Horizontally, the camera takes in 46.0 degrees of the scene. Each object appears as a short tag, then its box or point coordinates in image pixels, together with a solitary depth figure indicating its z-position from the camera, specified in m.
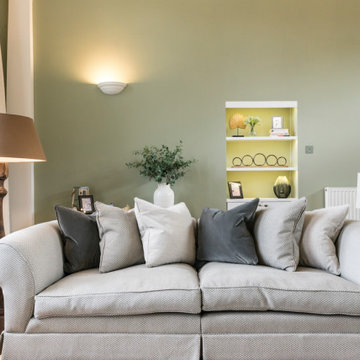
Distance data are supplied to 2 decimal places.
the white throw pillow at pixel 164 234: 2.62
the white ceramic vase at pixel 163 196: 4.71
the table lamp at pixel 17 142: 2.58
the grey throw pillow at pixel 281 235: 2.52
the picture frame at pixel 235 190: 5.08
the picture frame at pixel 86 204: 4.71
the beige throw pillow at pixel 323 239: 2.50
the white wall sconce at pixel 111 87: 4.89
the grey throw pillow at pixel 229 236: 2.61
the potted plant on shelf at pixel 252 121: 5.02
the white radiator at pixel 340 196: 5.00
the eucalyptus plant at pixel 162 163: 4.74
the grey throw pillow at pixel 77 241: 2.61
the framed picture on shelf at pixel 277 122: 5.18
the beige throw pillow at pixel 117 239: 2.58
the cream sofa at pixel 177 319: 2.14
